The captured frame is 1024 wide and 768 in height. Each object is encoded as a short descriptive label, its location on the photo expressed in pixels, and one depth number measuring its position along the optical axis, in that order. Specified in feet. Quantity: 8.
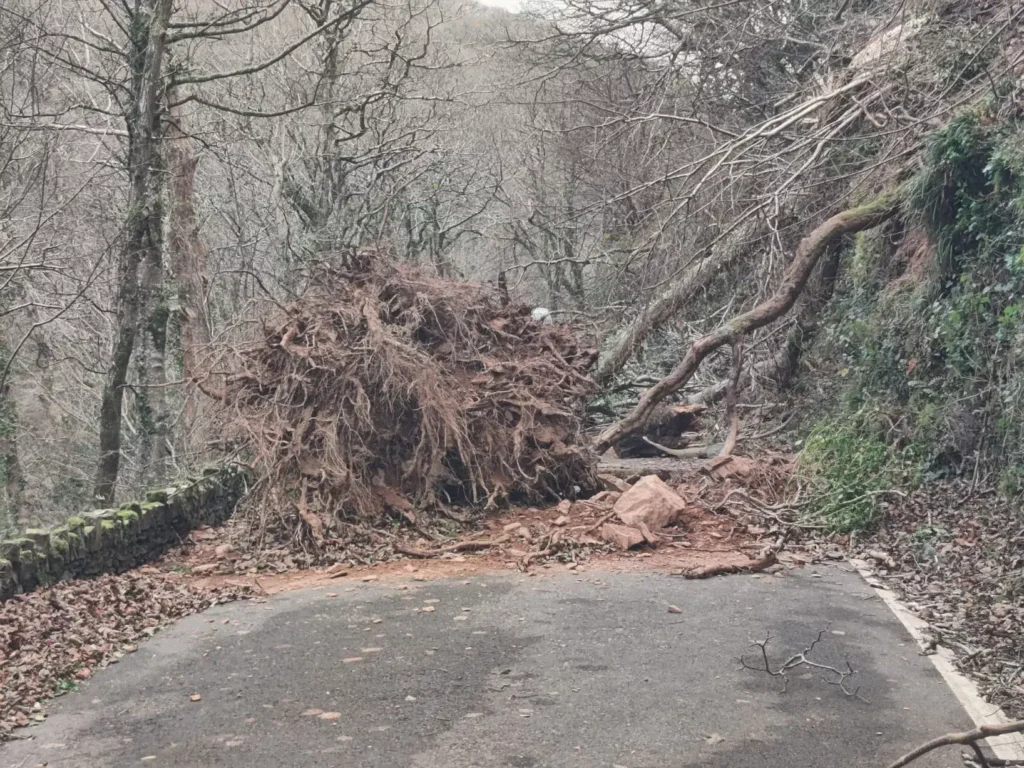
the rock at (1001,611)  21.71
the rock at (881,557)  27.68
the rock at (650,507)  31.78
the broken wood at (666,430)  49.11
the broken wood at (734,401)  39.50
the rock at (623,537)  30.40
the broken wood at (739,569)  27.02
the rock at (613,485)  37.35
